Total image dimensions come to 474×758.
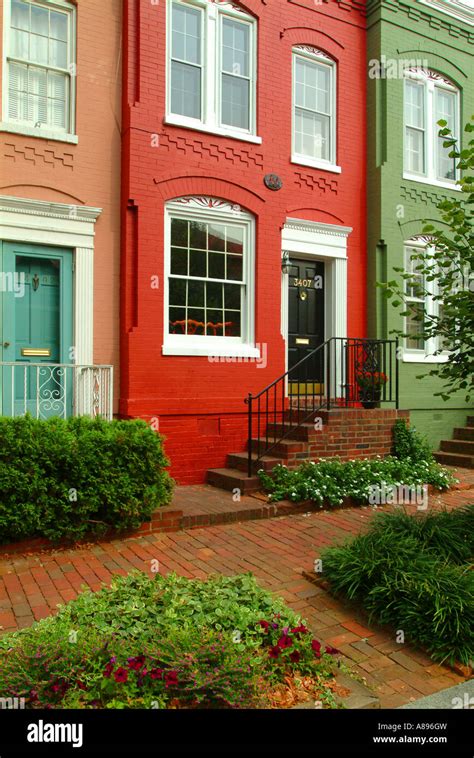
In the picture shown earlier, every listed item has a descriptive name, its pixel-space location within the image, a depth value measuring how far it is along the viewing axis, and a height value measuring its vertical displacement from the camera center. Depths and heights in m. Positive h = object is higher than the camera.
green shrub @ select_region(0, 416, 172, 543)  5.36 -0.93
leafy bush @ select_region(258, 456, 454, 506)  7.19 -1.28
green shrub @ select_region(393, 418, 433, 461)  8.76 -0.97
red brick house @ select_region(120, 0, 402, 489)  8.20 +2.37
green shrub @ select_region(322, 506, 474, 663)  3.74 -1.38
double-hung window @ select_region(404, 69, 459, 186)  11.05 +4.61
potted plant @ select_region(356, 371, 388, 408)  9.23 -0.09
